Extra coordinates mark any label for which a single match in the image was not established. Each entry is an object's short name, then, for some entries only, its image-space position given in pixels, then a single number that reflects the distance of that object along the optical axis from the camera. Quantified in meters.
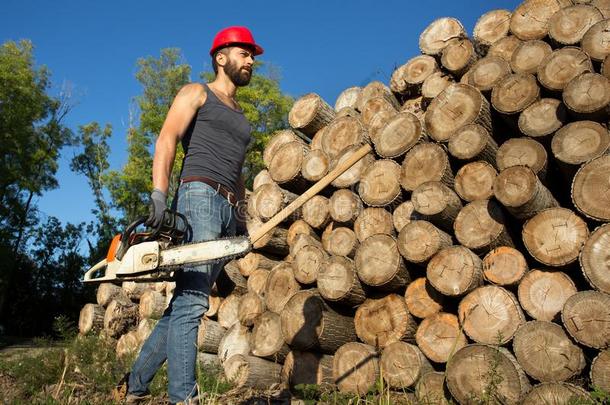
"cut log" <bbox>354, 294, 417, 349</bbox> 3.99
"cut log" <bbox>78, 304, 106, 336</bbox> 7.29
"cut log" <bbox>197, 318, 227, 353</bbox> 5.41
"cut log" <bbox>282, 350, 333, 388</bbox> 4.26
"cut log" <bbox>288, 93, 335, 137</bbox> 5.59
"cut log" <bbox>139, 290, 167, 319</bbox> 6.44
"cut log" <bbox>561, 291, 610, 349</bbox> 3.09
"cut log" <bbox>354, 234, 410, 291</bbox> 3.99
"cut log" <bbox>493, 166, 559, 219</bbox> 3.43
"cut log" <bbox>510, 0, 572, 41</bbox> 4.53
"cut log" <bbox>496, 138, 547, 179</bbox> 3.78
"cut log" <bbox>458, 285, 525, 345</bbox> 3.53
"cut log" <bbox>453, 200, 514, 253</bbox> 3.72
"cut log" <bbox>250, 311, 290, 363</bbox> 4.49
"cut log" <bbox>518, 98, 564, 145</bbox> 3.85
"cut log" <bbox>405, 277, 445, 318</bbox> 3.97
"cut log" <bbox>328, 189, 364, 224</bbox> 4.71
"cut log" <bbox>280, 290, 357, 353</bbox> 4.18
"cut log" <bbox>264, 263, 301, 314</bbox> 4.71
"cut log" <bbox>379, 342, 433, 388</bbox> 3.73
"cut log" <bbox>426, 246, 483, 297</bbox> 3.69
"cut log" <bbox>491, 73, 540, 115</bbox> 4.01
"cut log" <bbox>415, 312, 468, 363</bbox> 3.77
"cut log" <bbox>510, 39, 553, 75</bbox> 4.27
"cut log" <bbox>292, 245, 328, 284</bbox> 4.52
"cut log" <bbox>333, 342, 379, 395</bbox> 3.94
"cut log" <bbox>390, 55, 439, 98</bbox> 5.17
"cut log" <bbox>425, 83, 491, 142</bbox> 4.16
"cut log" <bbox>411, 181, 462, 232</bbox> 3.90
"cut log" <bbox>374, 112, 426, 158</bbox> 4.42
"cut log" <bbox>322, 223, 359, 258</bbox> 4.63
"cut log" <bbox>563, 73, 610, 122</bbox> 3.59
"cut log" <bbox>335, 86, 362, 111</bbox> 6.36
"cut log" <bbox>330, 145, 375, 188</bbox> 4.88
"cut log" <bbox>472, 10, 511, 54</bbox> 4.89
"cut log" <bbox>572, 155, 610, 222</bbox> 3.34
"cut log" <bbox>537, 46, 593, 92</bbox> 3.89
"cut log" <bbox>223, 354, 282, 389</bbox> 4.40
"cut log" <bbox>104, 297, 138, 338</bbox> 7.08
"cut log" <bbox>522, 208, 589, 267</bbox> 3.42
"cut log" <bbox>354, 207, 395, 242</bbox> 4.50
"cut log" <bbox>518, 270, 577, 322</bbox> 3.45
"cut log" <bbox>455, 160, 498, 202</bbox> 3.95
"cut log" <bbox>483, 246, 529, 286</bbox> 3.64
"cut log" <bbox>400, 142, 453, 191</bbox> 4.11
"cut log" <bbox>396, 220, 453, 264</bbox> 3.85
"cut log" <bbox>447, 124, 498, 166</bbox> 3.99
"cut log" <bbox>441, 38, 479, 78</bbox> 4.76
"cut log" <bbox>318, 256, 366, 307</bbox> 4.12
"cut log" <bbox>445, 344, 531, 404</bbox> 3.28
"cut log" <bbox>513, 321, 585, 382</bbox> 3.21
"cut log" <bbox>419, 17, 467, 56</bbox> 5.06
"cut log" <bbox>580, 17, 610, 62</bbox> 3.90
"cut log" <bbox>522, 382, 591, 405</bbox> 3.08
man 2.62
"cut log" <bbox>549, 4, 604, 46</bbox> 4.16
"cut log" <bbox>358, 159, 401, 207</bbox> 4.45
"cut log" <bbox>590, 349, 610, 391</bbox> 3.04
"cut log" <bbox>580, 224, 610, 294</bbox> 3.23
